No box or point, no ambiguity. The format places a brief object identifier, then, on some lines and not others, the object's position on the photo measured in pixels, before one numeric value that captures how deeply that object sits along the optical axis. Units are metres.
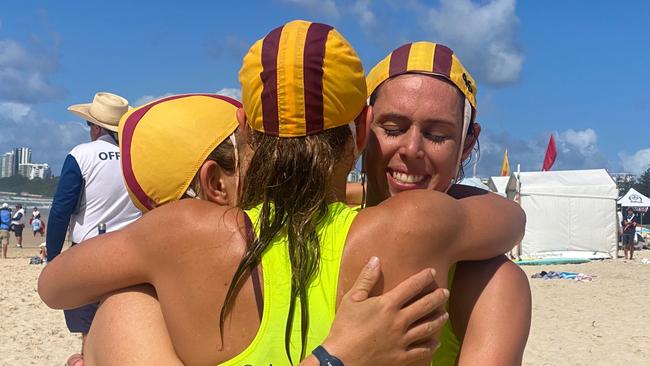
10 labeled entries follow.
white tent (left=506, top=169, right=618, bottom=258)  21.61
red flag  27.68
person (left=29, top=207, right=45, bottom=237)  32.53
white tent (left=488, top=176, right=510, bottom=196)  25.10
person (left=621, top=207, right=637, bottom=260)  23.17
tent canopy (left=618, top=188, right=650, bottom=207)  33.73
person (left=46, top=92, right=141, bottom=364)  5.02
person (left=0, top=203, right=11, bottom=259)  20.97
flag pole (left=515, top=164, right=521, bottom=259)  21.70
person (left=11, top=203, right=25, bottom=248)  27.08
